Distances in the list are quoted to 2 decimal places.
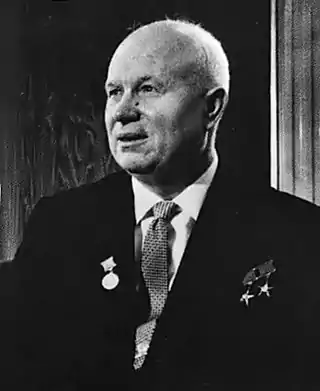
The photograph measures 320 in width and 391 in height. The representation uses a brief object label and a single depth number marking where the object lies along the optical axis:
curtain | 1.85
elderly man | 1.82
